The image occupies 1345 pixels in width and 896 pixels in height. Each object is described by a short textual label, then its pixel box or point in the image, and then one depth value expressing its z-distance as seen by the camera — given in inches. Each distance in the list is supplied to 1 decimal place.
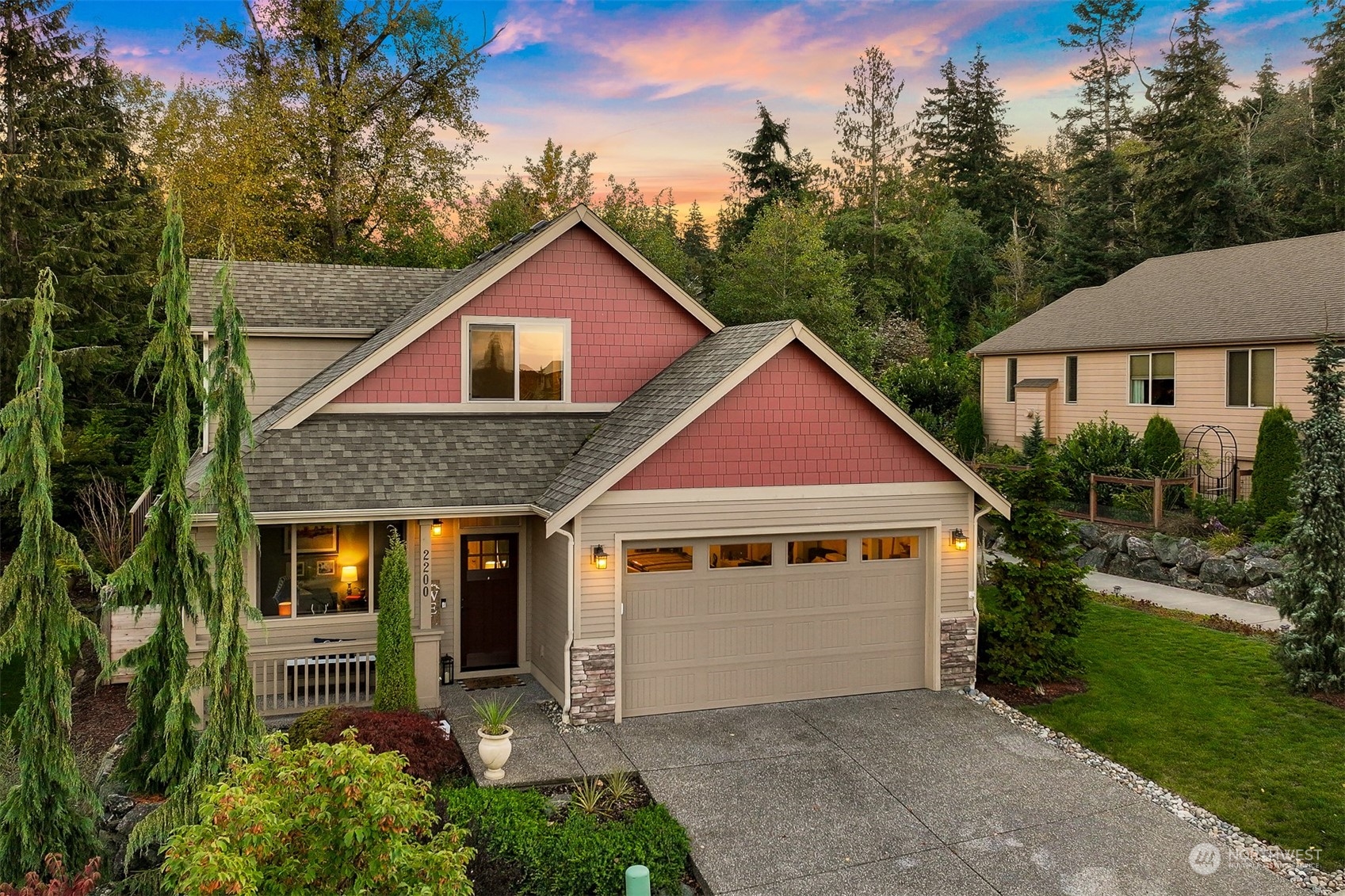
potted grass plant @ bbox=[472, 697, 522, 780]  348.8
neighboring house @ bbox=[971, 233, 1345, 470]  798.5
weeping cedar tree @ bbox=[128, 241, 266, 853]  285.1
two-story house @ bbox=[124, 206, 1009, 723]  425.4
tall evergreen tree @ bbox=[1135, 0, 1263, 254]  1411.2
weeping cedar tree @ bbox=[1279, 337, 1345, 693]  449.1
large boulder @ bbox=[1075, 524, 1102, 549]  762.8
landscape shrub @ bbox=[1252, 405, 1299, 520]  709.3
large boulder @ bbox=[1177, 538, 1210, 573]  681.6
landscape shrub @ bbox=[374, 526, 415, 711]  406.6
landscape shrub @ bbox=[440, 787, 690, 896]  274.8
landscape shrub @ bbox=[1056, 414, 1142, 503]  836.0
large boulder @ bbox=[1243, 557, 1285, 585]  633.6
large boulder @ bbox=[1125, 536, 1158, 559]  713.0
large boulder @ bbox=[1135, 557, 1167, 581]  701.9
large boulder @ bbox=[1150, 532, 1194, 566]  697.0
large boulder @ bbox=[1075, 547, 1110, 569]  747.4
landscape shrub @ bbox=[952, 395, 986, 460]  1123.9
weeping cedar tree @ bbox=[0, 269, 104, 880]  263.9
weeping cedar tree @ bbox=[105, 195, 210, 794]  282.5
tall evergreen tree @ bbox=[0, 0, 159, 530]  911.0
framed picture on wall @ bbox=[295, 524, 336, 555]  457.4
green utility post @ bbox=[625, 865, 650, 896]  248.7
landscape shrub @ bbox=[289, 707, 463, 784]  345.7
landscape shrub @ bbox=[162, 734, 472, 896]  217.6
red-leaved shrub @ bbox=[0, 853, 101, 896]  249.0
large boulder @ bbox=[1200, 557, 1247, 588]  653.9
